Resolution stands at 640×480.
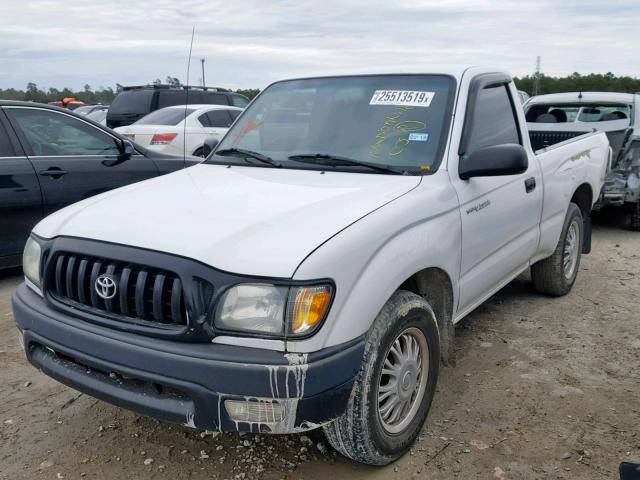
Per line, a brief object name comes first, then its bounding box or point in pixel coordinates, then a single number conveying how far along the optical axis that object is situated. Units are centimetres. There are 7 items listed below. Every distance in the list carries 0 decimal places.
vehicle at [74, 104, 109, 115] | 1850
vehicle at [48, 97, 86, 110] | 1936
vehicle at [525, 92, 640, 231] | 723
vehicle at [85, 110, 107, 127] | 1638
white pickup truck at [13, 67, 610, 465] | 223
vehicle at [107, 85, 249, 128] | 1270
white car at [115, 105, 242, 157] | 991
